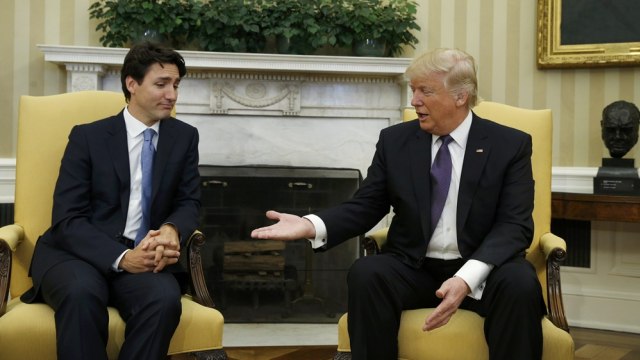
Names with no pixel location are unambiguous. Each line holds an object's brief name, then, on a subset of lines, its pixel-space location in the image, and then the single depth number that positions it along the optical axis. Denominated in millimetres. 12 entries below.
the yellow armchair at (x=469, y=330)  2068
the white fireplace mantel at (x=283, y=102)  4039
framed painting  4039
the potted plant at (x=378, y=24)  4070
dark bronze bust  3754
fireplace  4078
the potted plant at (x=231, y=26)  3975
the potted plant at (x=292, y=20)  4008
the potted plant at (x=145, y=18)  3945
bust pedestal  3707
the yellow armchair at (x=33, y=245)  2076
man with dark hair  2074
